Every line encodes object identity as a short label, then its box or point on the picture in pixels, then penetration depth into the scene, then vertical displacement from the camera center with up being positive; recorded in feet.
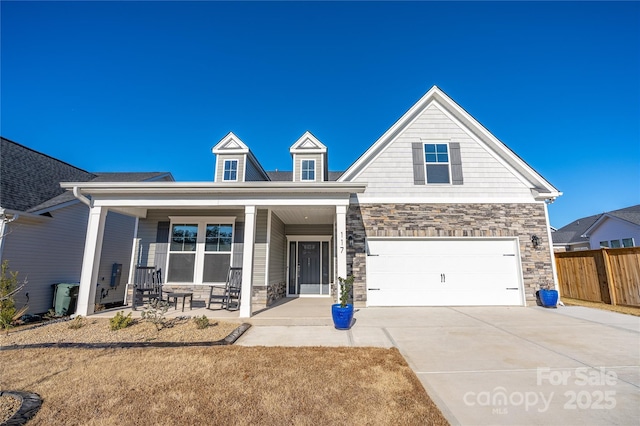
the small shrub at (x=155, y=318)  18.47 -4.19
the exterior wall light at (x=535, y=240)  27.57 +1.94
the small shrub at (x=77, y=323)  18.42 -4.52
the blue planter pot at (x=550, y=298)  25.80 -3.59
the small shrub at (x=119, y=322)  17.88 -4.22
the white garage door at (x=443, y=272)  26.81 -1.22
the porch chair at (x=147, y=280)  25.45 -2.08
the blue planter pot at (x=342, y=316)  18.15 -3.79
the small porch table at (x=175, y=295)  24.04 -3.18
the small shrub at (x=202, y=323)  18.33 -4.35
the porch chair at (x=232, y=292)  25.47 -3.15
